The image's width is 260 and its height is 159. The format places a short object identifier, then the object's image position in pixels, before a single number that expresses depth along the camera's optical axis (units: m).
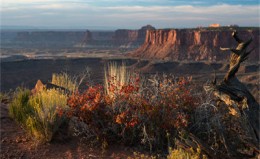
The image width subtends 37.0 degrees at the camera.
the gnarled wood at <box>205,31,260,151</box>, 5.60
